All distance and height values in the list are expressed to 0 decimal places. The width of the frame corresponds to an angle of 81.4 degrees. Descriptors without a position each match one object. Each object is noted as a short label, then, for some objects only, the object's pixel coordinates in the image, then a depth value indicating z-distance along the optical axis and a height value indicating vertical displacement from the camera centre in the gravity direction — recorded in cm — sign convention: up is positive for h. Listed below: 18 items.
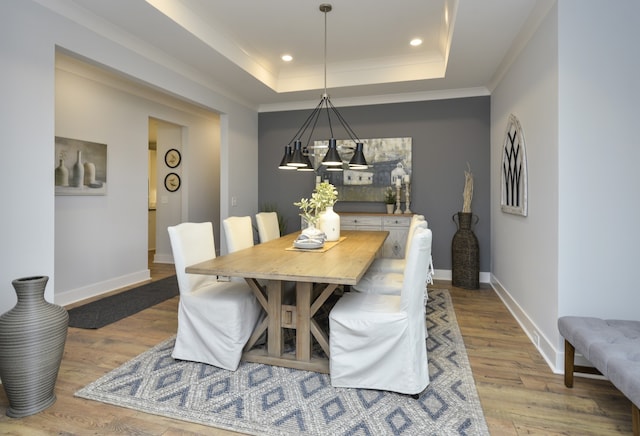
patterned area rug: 182 -104
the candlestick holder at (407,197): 505 +20
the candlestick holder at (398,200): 501 +16
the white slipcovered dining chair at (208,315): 240 -69
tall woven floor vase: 456 -55
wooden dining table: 216 -51
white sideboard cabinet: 482 -20
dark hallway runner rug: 339 -97
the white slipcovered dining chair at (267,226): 391 -16
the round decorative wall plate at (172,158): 632 +92
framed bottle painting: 391 +50
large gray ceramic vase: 187 -70
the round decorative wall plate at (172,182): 633 +51
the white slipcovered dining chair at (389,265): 345 -52
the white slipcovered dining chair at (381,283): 288 -57
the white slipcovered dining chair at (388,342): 208 -75
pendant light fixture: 306 +46
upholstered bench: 157 -67
